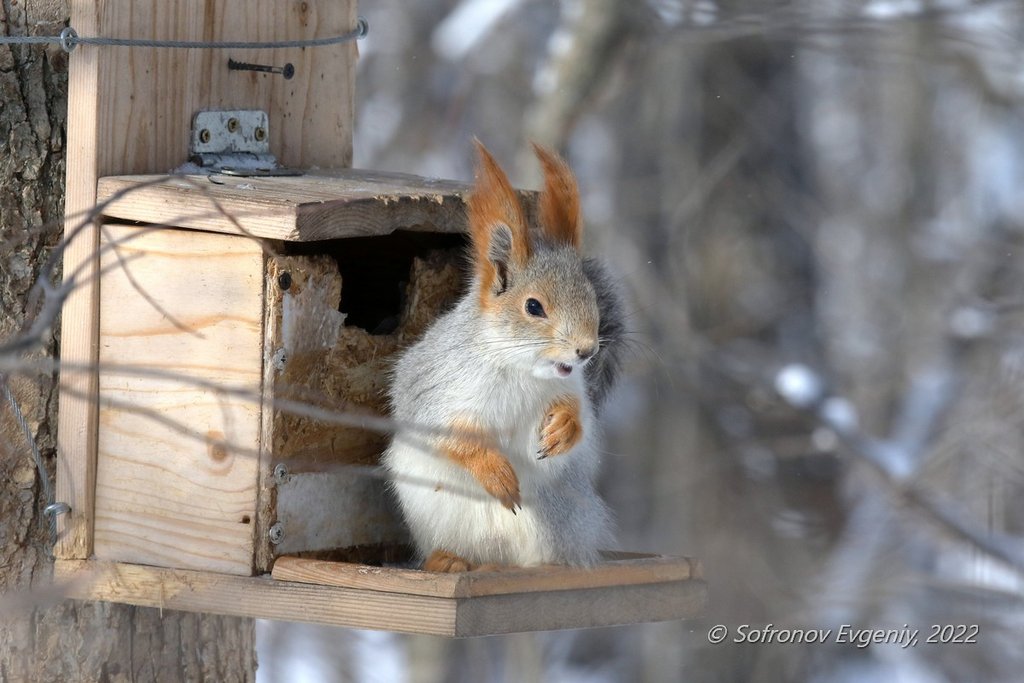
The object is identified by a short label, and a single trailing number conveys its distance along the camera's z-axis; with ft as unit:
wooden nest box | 16.14
